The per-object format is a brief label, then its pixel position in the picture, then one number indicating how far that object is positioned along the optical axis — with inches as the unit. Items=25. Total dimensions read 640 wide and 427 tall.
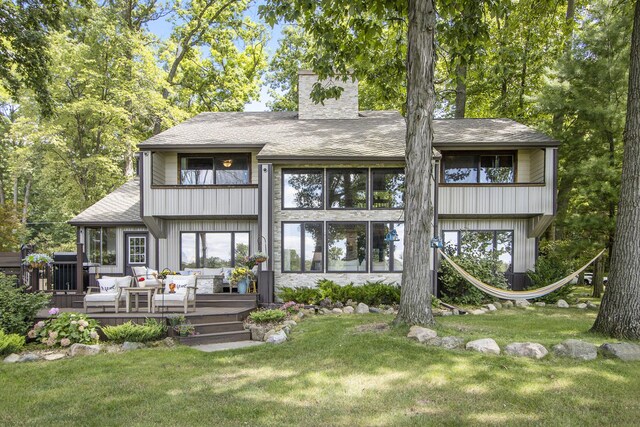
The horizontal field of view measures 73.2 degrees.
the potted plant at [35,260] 417.1
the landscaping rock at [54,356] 287.7
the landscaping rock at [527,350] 255.6
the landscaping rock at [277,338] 327.3
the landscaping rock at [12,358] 282.5
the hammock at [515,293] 430.0
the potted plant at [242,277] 494.0
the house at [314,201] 523.5
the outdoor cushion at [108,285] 397.7
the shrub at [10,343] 293.1
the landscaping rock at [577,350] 251.1
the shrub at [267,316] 393.7
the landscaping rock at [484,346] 263.3
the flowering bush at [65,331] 314.5
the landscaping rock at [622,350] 247.8
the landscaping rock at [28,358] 284.2
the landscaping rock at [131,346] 314.2
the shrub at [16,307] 323.6
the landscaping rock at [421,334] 286.9
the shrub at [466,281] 522.9
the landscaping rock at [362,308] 455.5
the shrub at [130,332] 324.2
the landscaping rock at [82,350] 299.3
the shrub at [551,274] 548.4
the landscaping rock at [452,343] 275.3
